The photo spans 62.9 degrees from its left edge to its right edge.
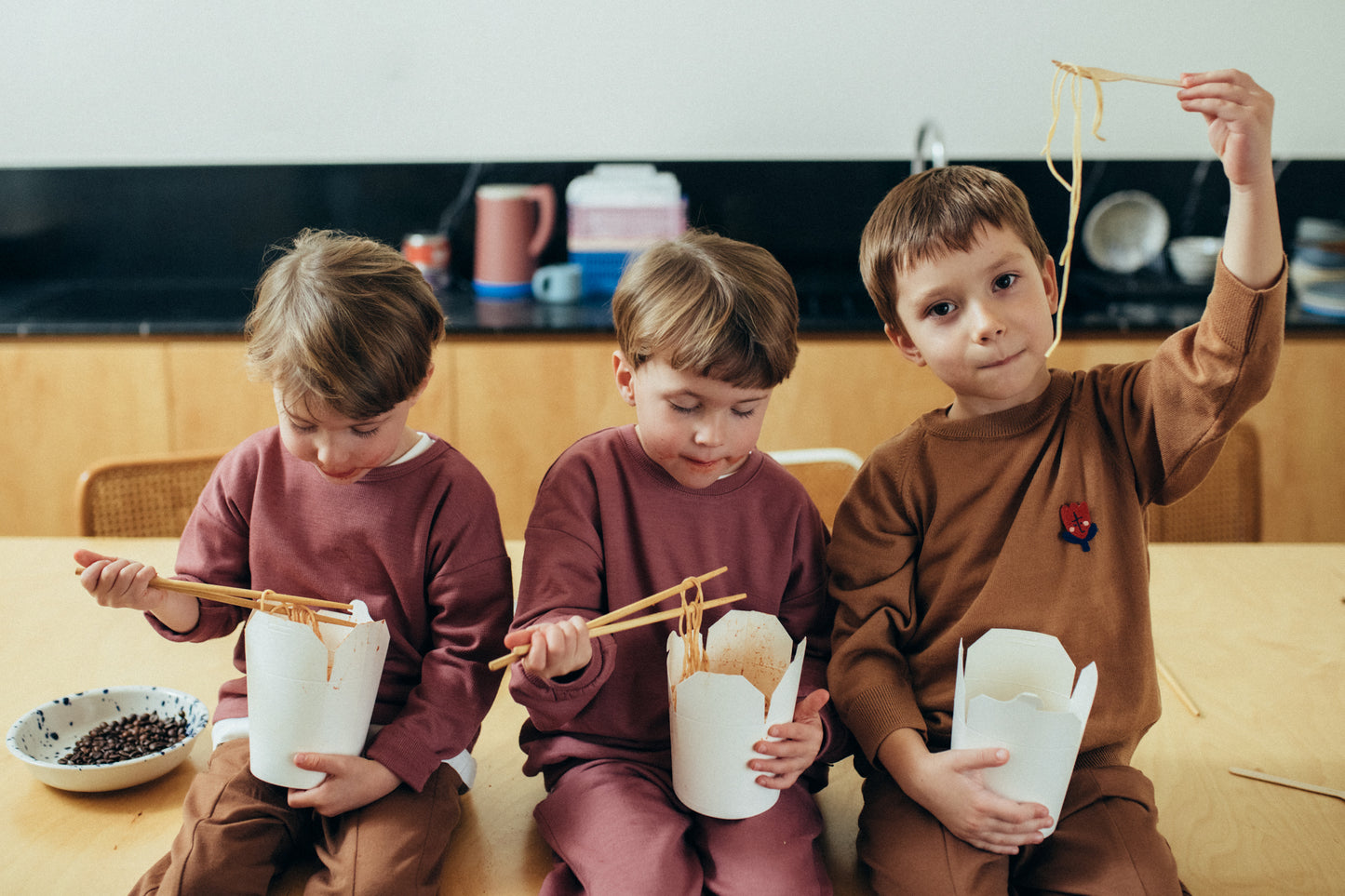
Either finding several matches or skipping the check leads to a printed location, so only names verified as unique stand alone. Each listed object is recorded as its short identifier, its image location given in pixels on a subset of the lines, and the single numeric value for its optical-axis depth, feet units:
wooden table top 2.94
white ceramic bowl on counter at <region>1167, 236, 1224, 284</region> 9.56
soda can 9.87
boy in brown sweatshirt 3.01
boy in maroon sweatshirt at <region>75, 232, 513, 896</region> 2.99
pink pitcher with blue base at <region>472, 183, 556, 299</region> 9.50
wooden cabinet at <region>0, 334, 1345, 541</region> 8.41
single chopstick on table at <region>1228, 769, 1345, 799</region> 3.22
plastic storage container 9.35
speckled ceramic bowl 3.13
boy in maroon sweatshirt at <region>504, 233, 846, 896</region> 3.00
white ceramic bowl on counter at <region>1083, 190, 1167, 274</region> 9.86
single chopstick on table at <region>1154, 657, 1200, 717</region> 3.68
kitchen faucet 8.91
